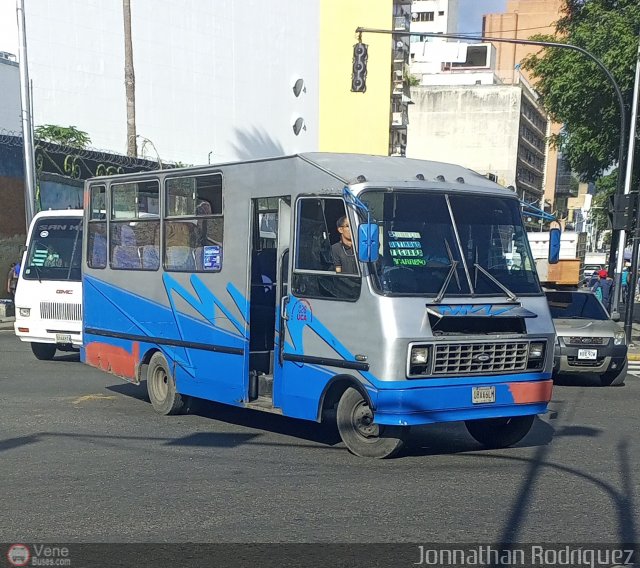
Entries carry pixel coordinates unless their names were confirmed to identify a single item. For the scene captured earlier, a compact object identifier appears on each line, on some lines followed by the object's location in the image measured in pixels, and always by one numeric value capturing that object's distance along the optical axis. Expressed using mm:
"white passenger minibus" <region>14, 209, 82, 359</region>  16016
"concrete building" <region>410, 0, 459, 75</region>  118750
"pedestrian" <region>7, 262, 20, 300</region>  23658
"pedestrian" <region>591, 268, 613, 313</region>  30539
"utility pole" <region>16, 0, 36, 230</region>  23953
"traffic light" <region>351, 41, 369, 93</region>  19688
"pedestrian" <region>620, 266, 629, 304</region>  35375
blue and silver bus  8227
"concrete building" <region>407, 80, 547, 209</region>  90438
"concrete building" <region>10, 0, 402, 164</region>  37875
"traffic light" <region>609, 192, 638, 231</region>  20906
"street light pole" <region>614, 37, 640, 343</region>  20767
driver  8508
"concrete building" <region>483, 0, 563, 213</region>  119594
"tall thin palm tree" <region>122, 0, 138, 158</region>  31859
